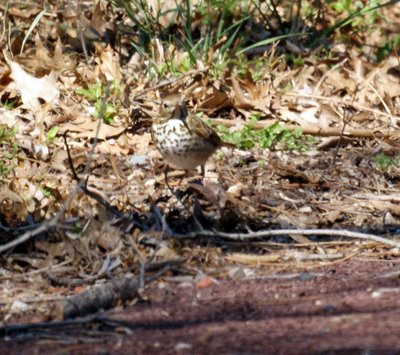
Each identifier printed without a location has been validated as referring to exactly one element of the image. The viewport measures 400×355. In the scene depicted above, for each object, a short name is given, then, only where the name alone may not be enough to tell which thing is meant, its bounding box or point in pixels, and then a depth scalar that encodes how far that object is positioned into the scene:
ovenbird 13.53
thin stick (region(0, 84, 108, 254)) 8.43
